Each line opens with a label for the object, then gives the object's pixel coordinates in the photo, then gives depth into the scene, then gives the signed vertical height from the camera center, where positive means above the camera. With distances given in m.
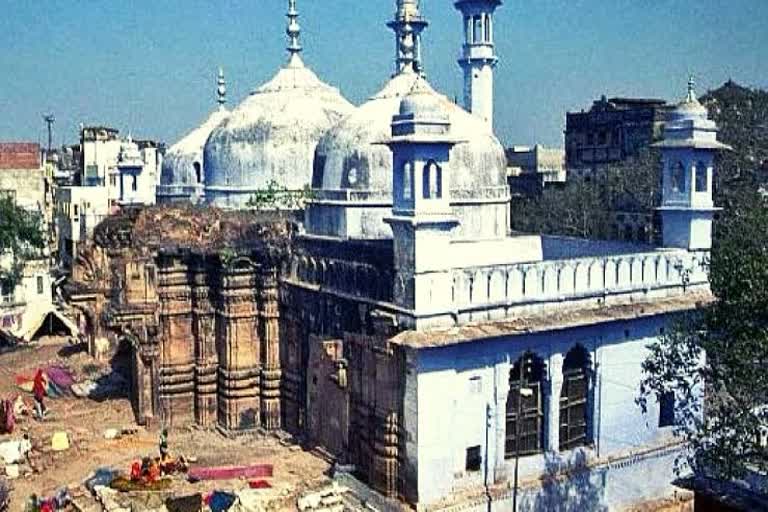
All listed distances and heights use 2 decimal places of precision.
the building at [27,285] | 34.22 -3.31
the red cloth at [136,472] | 15.19 -4.58
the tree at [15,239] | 30.38 -1.42
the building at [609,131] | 45.78 +3.20
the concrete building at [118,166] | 29.11 +1.25
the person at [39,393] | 19.83 -4.41
